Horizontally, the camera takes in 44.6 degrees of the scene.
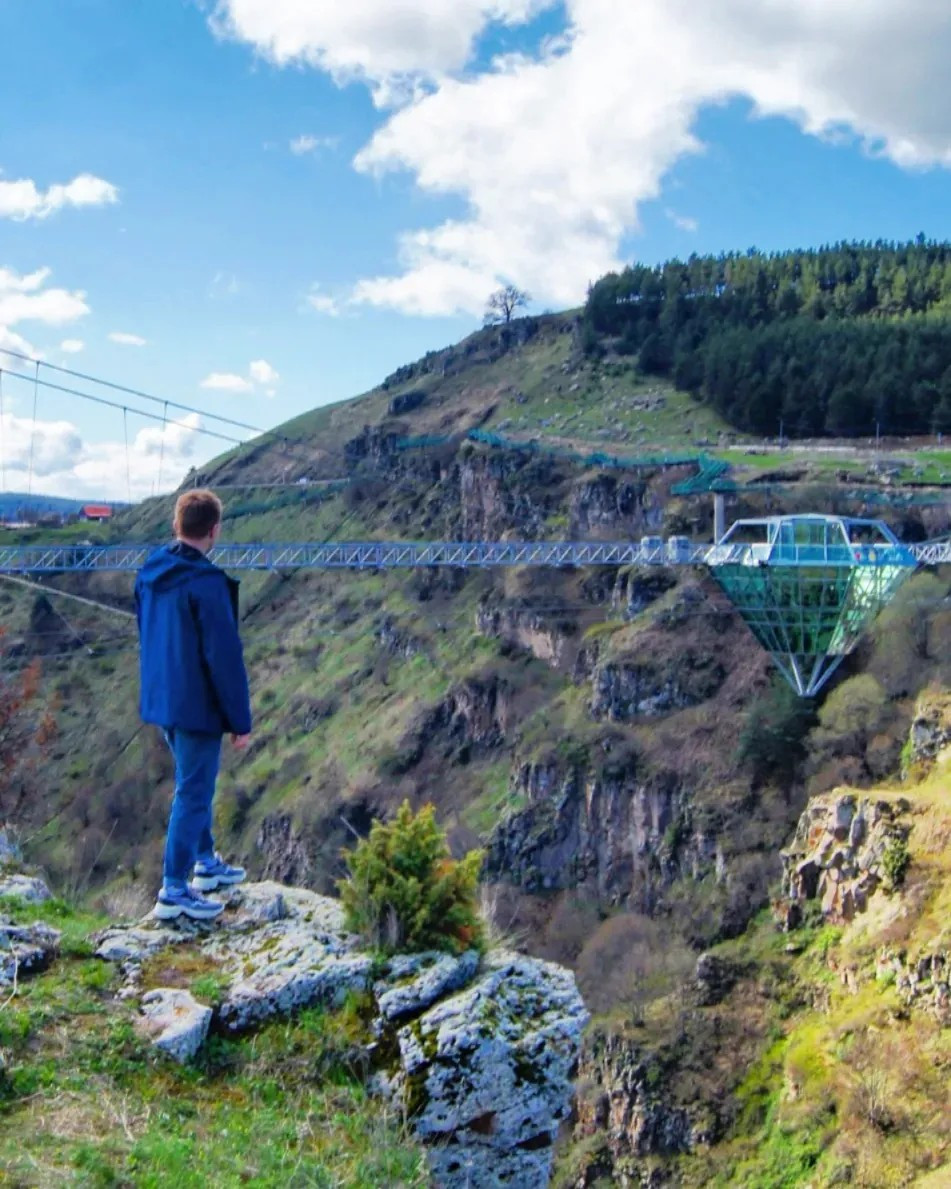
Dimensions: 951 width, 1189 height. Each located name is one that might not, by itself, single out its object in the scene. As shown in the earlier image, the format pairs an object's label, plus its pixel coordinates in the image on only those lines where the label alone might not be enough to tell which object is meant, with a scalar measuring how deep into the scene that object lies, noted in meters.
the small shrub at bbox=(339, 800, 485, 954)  4.37
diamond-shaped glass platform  29.97
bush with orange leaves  17.91
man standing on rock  4.38
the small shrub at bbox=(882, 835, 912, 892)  20.09
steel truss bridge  30.19
